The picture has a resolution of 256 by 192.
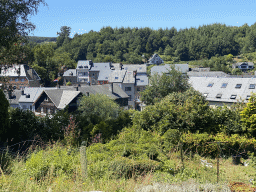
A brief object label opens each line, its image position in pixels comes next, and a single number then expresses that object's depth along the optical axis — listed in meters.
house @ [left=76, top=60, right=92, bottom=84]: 80.25
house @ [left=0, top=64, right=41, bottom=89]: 59.38
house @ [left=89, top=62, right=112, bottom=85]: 70.62
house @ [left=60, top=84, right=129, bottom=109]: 38.25
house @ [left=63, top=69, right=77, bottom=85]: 79.88
